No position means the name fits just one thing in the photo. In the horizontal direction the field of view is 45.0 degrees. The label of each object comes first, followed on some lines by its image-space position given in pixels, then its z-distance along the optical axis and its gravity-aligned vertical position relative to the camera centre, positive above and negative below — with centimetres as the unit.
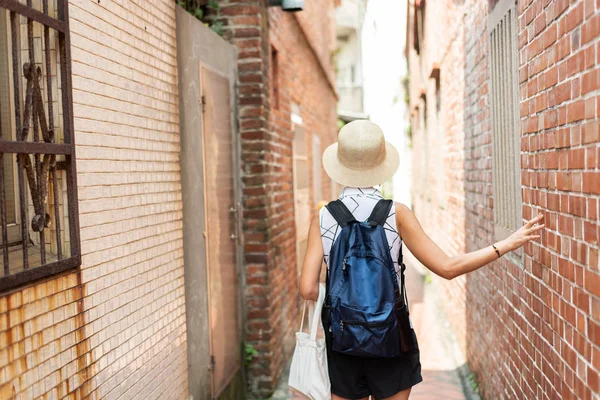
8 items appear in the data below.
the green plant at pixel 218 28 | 569 +118
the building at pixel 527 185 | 241 -8
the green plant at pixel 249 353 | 576 -140
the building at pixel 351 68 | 2777 +412
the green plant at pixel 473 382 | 564 -170
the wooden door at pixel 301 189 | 820 -16
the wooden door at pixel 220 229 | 480 -36
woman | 306 -30
